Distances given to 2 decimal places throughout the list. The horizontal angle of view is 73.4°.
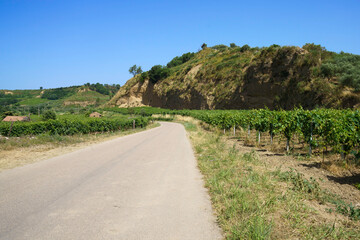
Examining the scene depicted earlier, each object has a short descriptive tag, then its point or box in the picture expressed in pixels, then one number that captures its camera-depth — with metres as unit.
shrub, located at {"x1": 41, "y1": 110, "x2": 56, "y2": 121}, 52.90
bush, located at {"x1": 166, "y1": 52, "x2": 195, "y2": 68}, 114.54
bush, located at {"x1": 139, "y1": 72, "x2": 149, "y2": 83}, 92.76
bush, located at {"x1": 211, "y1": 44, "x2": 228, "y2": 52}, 115.50
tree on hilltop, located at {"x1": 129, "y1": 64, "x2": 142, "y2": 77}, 124.19
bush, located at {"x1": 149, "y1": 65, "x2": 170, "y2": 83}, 89.06
